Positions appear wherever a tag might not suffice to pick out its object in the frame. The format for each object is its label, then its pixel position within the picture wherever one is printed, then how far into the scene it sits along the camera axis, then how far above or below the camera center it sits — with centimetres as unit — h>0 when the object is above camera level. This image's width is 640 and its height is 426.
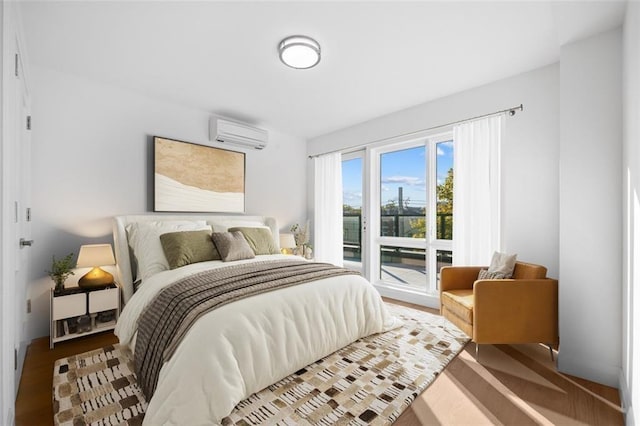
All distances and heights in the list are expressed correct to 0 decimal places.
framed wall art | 340 +43
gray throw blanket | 175 -58
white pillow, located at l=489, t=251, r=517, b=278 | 248 -43
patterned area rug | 164 -114
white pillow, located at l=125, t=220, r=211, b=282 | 270 -31
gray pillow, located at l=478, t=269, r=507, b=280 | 247 -53
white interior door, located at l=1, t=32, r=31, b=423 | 137 -1
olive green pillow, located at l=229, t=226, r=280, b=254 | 337 -32
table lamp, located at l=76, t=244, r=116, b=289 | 262 -46
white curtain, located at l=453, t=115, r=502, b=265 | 300 +24
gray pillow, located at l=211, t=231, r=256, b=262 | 293 -35
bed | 153 -77
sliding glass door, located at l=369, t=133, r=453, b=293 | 362 +2
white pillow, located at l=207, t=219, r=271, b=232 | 351 -15
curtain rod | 288 +102
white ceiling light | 229 +131
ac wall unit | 379 +107
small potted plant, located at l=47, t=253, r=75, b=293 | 254 -54
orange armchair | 222 -74
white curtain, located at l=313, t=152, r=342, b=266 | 460 +6
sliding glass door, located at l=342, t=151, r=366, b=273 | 453 +8
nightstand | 249 -89
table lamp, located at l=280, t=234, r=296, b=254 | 428 -43
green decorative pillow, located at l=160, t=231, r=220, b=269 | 272 -35
